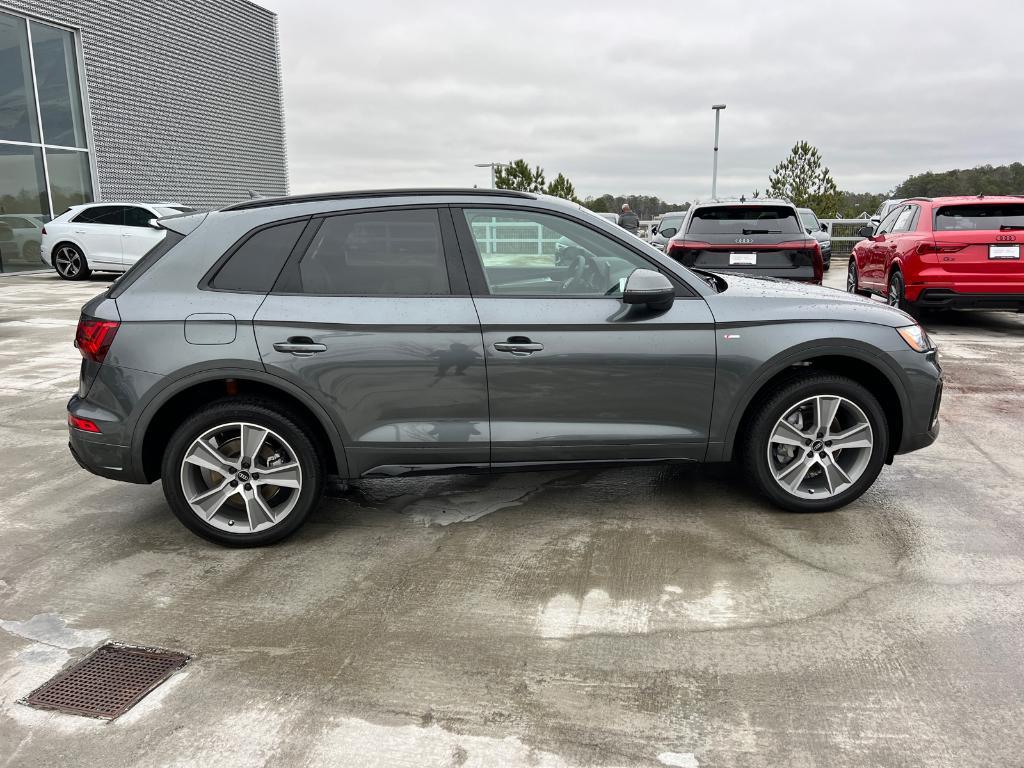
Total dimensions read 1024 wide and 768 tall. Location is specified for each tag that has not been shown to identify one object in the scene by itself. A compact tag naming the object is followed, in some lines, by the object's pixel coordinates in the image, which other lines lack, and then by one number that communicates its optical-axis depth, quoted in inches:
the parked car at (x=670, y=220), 814.5
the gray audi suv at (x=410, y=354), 147.5
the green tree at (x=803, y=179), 1939.0
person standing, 741.6
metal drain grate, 105.8
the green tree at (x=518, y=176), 2034.9
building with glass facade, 715.4
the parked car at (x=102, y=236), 648.4
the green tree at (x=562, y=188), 2033.7
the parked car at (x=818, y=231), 658.8
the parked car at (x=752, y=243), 364.5
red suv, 362.9
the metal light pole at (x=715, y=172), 1285.7
